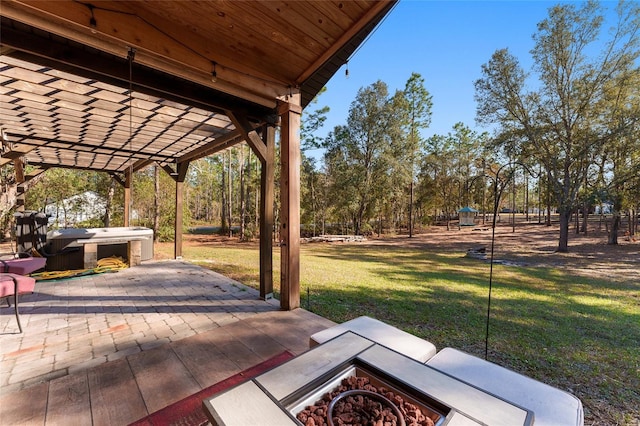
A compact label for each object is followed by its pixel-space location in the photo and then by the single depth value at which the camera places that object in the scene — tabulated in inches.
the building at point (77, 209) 463.8
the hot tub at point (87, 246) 192.5
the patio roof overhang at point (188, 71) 75.3
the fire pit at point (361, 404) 36.9
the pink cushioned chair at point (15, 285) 90.0
